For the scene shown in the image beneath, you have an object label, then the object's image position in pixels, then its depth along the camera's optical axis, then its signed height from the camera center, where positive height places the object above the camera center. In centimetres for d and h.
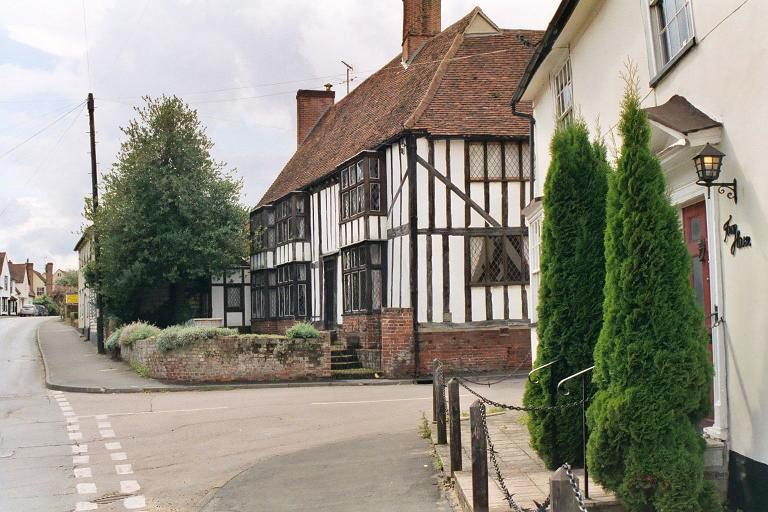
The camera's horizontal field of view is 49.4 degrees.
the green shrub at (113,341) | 2947 -84
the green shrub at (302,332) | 2244 -52
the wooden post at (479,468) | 707 -135
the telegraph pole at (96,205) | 3186 +431
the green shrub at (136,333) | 2522 -50
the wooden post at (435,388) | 1198 -113
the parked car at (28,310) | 9569 +102
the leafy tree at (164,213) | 3091 +386
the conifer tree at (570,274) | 845 +33
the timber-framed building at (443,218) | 2259 +257
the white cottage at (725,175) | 656 +110
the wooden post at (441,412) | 1139 -142
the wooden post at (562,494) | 385 -87
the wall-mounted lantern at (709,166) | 682 +112
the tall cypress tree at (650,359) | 628 -42
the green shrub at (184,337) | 2172 -55
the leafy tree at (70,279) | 7156 +337
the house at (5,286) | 10944 +448
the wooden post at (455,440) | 902 -141
